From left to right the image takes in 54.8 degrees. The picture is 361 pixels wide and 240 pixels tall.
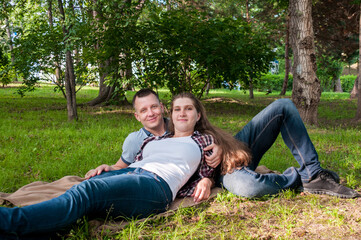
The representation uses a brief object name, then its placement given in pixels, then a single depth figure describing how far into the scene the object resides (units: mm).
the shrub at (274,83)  28500
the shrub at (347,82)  33031
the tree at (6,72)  9275
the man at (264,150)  3369
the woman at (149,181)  2254
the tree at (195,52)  9055
